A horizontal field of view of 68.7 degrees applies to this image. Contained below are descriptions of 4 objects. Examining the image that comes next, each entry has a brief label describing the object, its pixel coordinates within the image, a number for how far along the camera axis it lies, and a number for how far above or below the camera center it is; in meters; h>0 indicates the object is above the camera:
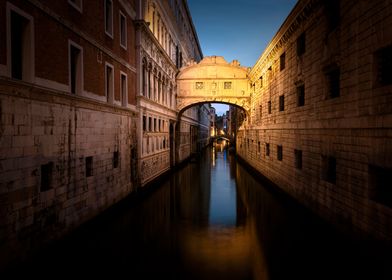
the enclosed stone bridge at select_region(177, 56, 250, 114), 28.75 +5.21
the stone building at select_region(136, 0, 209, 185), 17.58 +3.67
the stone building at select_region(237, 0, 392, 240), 7.74 +0.86
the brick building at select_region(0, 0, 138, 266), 6.96 +0.58
